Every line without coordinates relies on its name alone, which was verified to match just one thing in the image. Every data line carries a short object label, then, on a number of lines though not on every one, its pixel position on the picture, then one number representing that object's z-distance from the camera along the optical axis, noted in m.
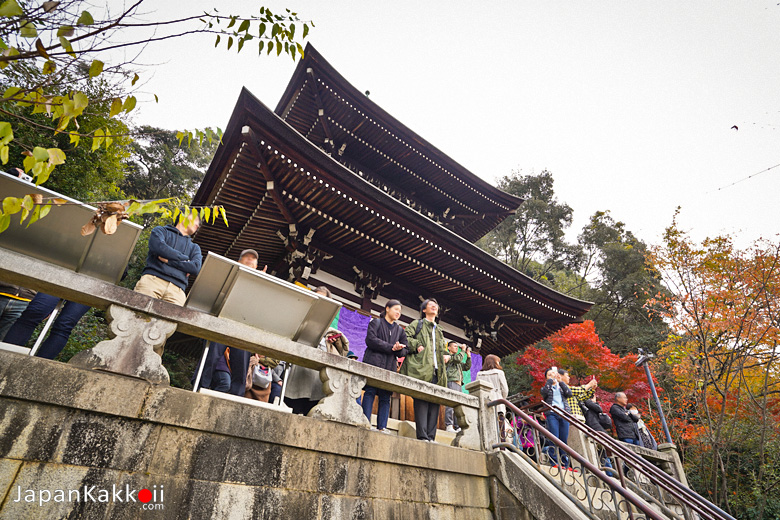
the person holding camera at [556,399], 6.28
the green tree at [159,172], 22.14
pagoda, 6.95
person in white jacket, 6.42
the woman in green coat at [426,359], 4.33
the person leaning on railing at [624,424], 7.42
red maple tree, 15.92
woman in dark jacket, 4.48
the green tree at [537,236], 27.22
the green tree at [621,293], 21.52
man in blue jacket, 3.41
